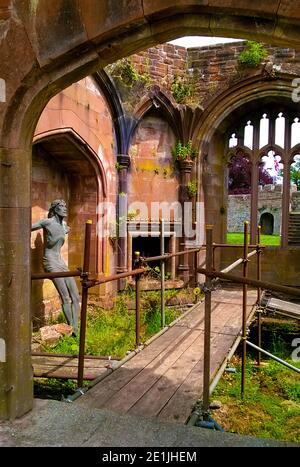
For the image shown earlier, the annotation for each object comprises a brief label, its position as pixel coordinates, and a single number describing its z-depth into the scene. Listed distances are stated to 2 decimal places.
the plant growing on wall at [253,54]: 8.02
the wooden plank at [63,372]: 3.60
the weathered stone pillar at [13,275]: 2.30
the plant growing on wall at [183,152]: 8.36
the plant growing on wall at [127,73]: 7.61
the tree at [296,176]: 28.17
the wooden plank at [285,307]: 7.19
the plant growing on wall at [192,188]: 8.44
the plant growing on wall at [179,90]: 8.49
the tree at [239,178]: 24.86
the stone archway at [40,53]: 2.06
